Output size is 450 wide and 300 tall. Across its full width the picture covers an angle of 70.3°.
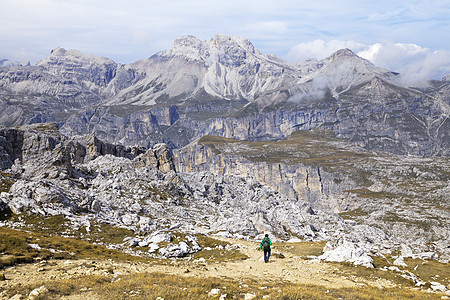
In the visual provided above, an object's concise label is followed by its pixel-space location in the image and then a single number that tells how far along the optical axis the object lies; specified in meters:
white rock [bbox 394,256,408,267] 42.33
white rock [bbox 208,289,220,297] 23.00
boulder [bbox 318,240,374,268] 40.31
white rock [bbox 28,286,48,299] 20.55
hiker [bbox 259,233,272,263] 40.25
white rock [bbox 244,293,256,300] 22.64
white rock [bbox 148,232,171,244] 51.09
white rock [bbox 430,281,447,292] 31.66
